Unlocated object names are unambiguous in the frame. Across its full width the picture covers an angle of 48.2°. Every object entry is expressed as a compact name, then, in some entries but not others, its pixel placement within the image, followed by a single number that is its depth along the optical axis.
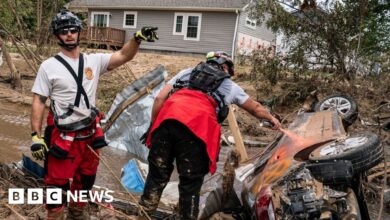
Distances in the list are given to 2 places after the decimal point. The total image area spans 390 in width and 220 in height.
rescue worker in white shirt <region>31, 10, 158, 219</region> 3.44
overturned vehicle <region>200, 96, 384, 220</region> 2.92
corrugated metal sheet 6.98
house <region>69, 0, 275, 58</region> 25.14
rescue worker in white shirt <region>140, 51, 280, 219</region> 3.40
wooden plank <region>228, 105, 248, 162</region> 5.72
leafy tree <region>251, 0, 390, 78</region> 11.53
